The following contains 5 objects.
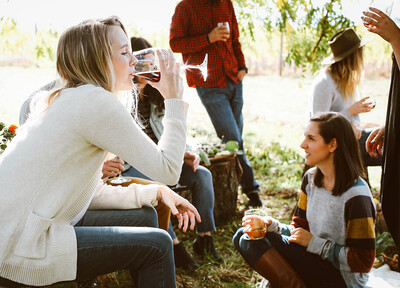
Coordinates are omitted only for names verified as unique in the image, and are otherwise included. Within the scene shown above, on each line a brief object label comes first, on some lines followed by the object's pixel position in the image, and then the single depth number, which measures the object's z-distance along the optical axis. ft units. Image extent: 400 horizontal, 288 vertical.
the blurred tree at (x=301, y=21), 14.65
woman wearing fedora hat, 10.39
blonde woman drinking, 4.26
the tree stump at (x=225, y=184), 10.73
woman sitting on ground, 6.38
